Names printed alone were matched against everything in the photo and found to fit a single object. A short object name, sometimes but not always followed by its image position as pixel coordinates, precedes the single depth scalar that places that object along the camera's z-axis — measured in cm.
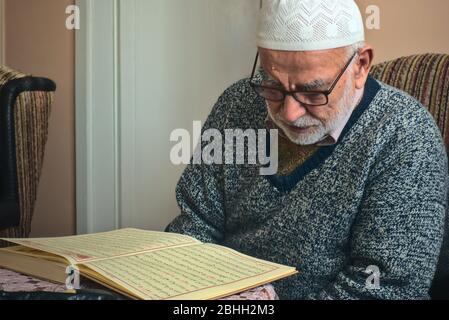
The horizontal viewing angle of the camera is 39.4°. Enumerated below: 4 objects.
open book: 69
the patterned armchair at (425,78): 123
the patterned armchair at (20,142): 172
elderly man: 88
